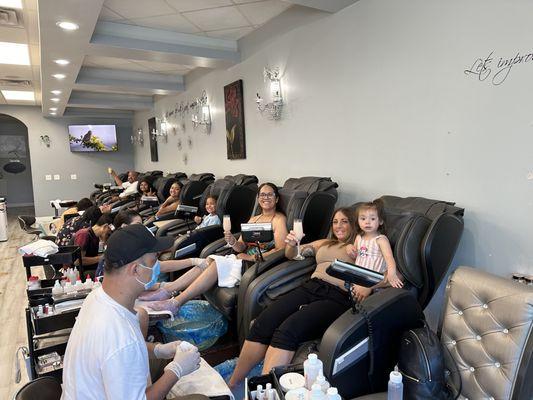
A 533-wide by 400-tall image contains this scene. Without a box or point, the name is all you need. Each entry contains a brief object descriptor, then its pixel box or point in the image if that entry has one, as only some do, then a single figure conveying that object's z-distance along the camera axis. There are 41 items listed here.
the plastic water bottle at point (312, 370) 1.31
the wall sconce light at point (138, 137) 8.93
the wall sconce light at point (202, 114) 5.34
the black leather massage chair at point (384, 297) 1.51
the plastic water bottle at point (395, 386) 1.29
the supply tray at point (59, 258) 2.68
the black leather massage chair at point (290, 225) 2.43
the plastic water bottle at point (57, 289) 2.28
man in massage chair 6.49
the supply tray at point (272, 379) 1.33
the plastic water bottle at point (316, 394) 1.13
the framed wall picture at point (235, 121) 4.43
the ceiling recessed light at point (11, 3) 2.93
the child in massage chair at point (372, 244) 2.00
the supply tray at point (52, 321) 2.03
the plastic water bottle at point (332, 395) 1.13
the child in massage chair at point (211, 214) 3.63
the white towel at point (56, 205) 6.93
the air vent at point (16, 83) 5.67
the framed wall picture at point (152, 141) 7.95
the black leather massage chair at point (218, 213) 3.31
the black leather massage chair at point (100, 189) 7.67
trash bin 6.45
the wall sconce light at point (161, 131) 7.22
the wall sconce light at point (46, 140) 8.74
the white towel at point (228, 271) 2.67
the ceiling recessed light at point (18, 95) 6.57
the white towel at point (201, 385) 1.53
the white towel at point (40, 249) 2.67
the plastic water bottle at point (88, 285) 2.38
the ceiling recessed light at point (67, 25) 2.91
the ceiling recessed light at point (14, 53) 4.08
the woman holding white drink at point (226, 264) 2.62
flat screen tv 8.98
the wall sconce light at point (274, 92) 3.70
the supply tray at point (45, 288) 2.28
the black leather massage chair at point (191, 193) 4.54
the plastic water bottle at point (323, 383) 1.20
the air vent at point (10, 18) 3.11
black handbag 1.34
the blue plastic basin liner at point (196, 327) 2.42
